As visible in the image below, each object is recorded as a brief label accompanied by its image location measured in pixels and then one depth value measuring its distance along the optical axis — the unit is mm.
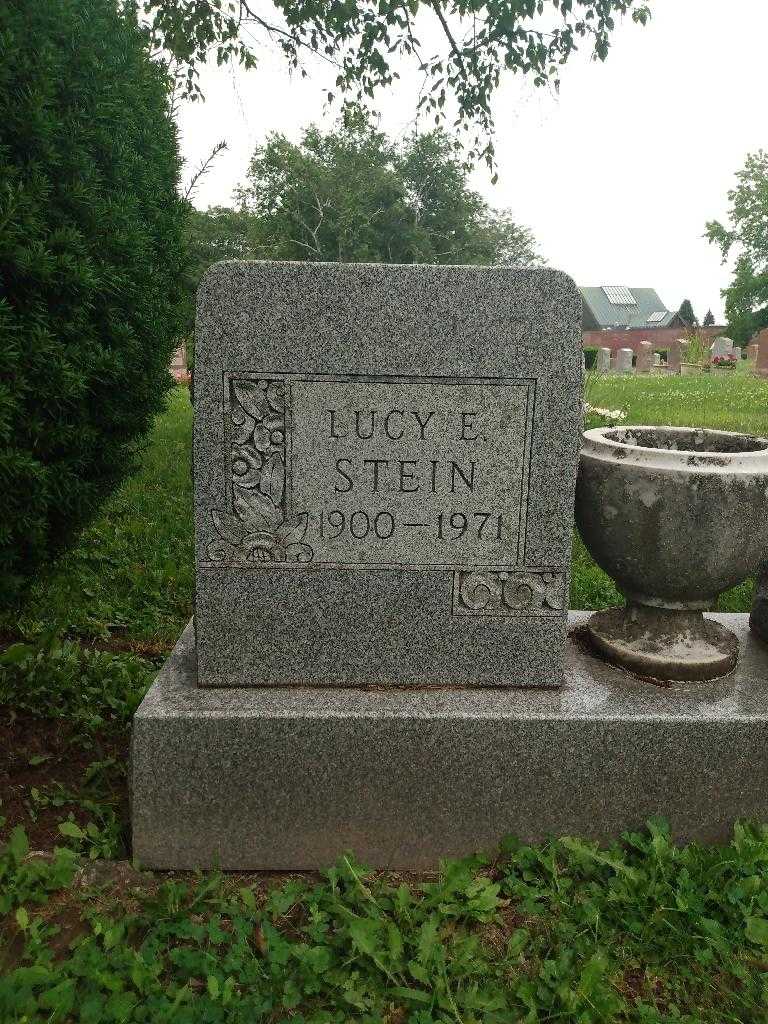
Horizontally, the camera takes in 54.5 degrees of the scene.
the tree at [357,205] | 35719
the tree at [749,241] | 40688
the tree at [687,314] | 71988
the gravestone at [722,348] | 34284
